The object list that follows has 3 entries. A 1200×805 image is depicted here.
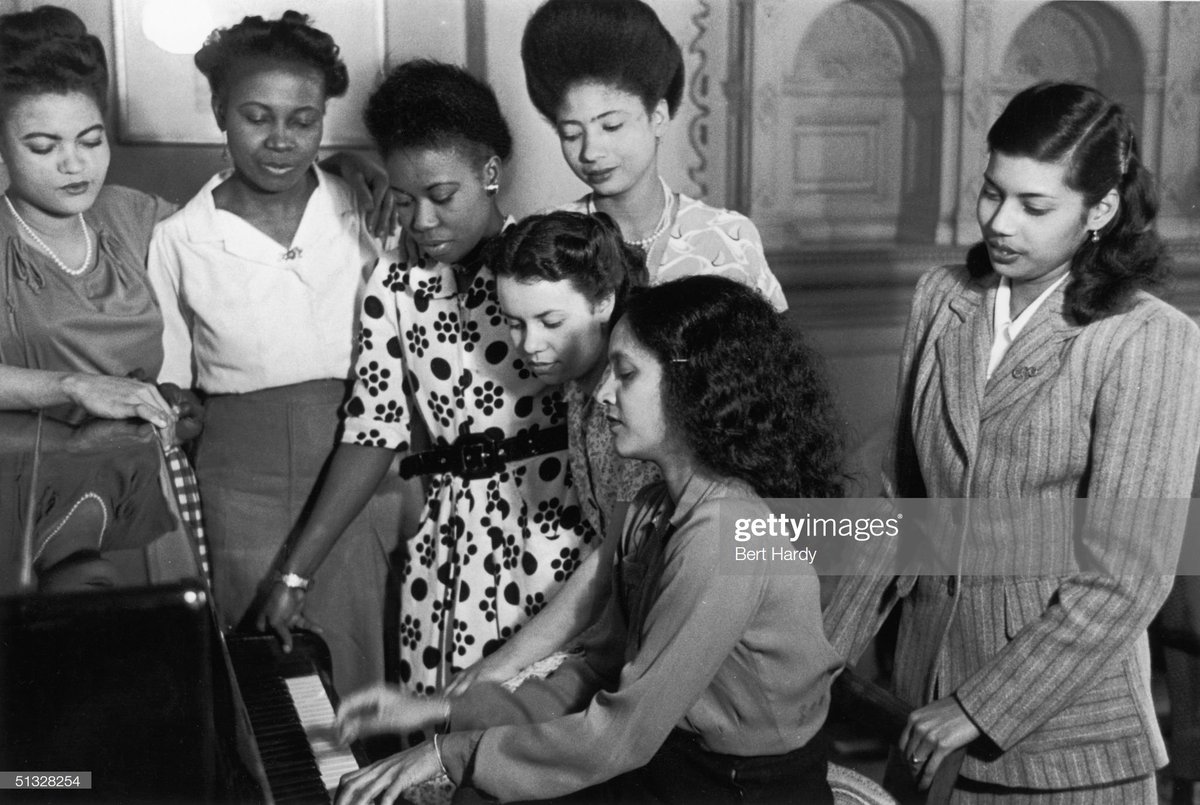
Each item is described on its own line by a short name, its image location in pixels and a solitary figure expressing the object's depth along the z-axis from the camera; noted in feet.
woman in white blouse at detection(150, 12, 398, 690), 5.02
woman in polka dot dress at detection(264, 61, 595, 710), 4.93
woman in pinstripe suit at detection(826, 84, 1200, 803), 4.31
